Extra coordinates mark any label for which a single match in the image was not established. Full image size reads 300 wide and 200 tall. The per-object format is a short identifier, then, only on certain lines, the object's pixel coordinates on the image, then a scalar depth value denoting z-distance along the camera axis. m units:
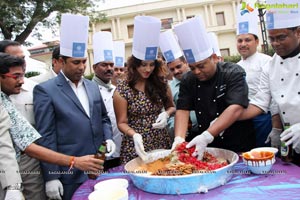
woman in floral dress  2.34
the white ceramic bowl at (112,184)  1.61
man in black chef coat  2.03
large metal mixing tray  1.48
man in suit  2.02
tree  10.70
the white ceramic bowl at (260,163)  1.64
